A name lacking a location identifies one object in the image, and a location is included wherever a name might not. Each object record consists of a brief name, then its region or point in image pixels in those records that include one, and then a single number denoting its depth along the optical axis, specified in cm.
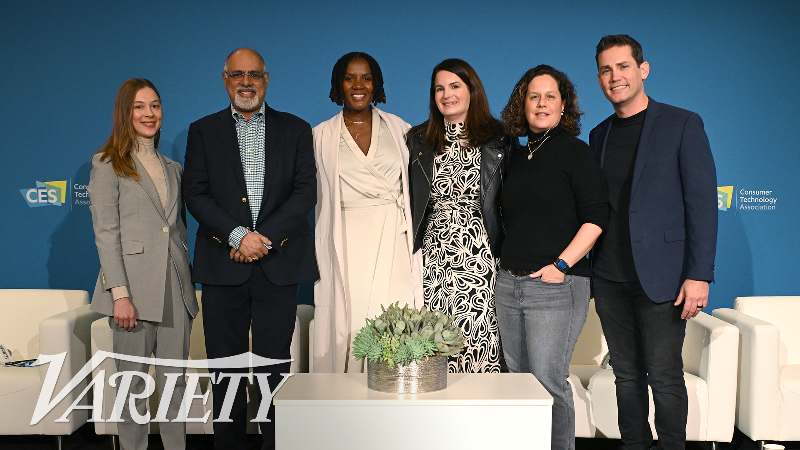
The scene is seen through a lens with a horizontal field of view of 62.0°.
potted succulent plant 218
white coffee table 214
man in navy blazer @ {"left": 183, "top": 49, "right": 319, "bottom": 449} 295
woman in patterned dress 288
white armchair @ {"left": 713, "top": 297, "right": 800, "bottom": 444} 331
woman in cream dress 312
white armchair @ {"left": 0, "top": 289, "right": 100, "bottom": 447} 340
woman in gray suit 291
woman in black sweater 259
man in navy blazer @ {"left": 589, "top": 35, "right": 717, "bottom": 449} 261
